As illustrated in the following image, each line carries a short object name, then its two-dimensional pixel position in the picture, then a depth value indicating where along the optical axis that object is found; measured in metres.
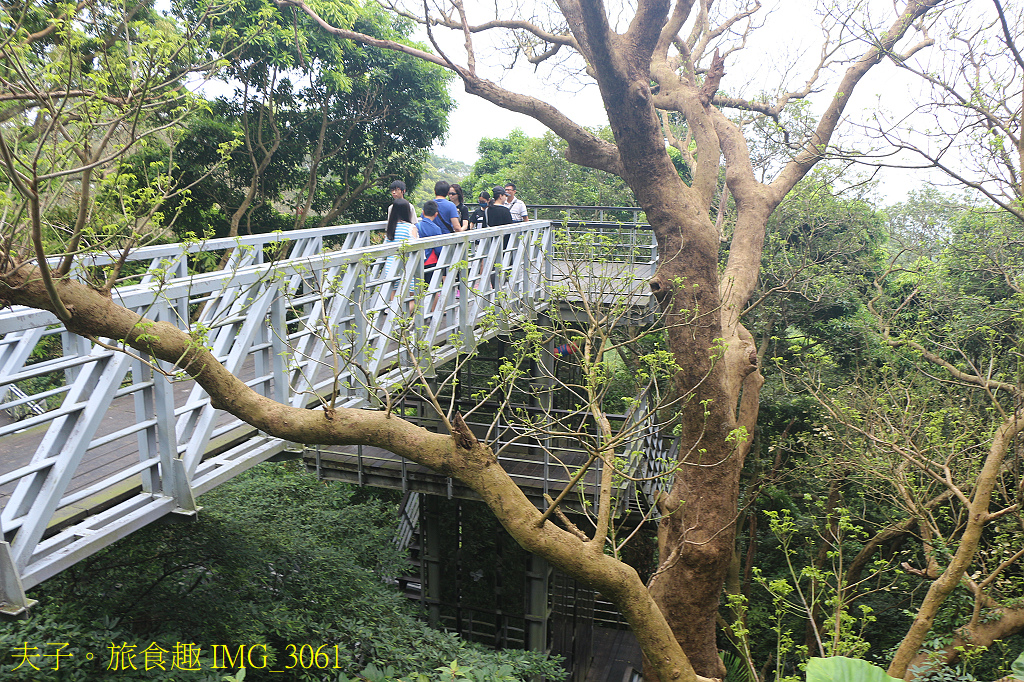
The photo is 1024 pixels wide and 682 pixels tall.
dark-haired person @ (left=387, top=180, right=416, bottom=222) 6.42
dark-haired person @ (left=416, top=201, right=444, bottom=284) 6.98
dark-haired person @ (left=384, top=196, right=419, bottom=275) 6.38
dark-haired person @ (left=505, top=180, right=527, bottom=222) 9.97
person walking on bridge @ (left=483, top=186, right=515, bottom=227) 8.19
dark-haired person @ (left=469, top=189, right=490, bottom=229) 9.31
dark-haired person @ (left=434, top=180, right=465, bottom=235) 6.85
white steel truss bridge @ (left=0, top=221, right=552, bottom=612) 2.85
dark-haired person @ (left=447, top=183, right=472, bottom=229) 8.36
